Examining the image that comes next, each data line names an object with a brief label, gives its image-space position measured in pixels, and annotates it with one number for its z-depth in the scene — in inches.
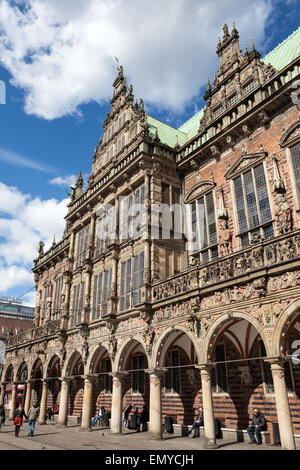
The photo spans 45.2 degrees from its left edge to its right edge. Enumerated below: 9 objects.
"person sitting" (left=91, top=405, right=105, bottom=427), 930.7
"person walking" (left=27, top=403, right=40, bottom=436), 741.3
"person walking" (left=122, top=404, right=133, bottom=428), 845.2
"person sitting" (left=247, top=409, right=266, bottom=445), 583.8
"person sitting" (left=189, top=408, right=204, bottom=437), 677.3
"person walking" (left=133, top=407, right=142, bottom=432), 799.7
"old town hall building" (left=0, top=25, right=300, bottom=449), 559.8
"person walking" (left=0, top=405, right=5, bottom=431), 938.7
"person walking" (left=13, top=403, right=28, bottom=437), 754.2
